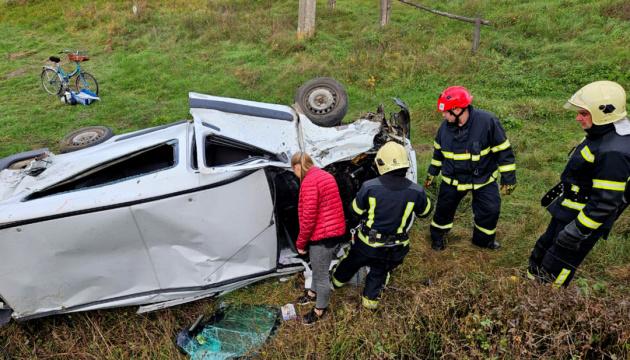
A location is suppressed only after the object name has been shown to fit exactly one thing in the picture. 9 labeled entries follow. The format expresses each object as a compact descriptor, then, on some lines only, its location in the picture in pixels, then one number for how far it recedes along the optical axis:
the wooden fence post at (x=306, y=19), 9.21
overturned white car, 2.96
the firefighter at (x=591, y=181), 2.52
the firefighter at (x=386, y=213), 2.78
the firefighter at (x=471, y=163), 3.41
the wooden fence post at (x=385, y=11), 9.23
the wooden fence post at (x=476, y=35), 7.85
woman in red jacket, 2.91
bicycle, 8.30
